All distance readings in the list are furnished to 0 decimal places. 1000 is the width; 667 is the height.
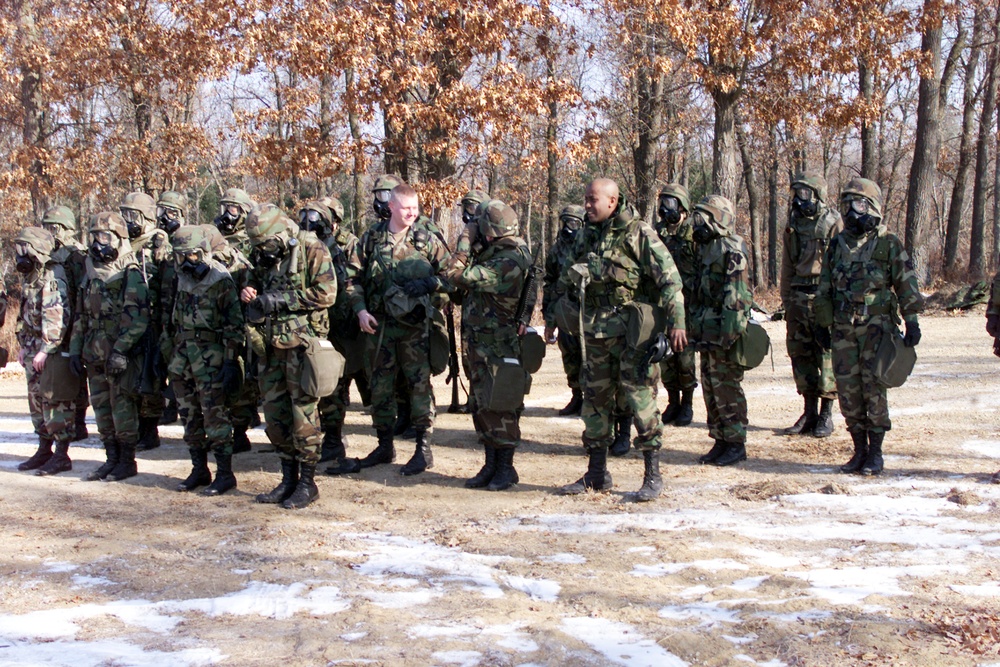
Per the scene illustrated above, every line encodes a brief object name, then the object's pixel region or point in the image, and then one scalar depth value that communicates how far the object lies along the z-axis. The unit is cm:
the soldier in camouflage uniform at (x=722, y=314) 788
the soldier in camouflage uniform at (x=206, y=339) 722
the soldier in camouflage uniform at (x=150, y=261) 793
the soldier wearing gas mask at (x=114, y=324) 776
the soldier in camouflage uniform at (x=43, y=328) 812
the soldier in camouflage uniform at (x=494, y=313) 721
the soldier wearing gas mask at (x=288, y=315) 685
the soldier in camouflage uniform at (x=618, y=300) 688
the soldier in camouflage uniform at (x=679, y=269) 848
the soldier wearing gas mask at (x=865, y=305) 739
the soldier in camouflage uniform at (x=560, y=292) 871
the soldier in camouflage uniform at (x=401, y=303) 786
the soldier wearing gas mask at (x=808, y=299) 880
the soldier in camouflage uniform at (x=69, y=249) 852
